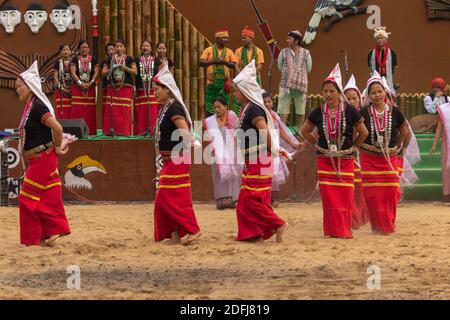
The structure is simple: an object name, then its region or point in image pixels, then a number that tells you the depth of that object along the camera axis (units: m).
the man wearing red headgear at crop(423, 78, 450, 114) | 17.34
